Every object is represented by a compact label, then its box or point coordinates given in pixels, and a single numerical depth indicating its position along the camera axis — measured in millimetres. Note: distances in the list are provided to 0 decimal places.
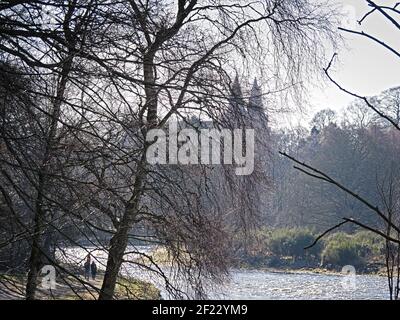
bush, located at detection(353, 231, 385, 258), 23531
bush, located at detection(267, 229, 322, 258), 25969
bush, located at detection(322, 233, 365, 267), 24364
